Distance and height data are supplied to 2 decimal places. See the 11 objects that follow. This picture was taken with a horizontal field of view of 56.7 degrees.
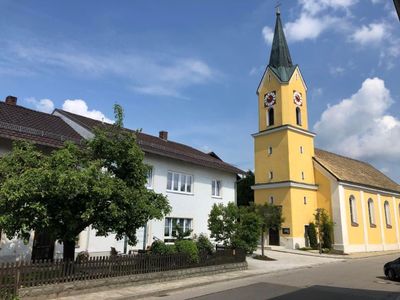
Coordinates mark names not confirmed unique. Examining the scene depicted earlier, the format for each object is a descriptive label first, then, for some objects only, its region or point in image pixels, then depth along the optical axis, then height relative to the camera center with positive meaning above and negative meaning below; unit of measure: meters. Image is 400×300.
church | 36.56 +5.85
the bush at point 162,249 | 16.73 -0.62
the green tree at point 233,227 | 20.88 +0.48
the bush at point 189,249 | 16.80 -0.61
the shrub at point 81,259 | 12.56 -0.84
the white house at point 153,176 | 17.05 +3.92
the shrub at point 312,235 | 35.97 +0.13
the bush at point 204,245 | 19.36 -0.49
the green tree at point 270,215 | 30.75 +1.73
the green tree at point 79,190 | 11.09 +1.33
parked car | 16.33 -1.38
